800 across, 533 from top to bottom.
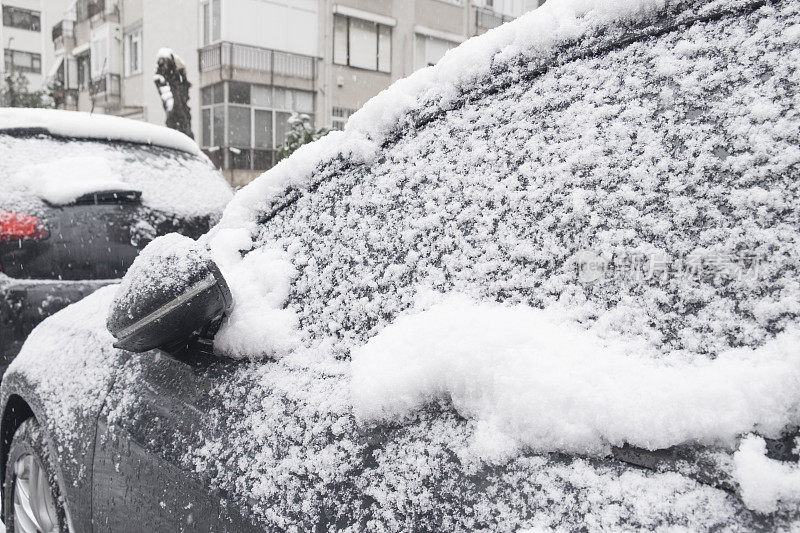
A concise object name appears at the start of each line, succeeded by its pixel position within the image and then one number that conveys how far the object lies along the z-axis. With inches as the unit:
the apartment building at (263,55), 764.0
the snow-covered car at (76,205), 110.2
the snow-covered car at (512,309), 29.3
